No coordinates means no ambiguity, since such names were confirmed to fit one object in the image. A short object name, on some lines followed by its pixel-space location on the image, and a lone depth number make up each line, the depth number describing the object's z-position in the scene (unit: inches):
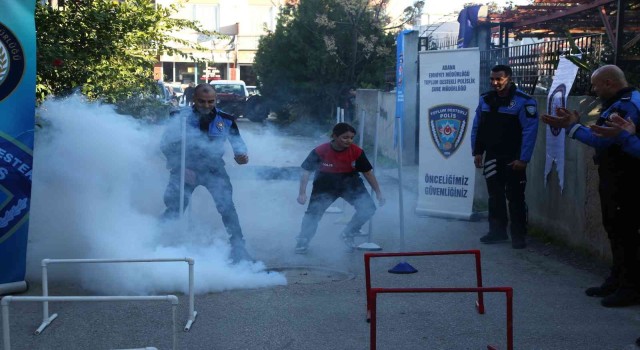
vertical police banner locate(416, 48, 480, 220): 394.6
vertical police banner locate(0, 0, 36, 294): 240.5
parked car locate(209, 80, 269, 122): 1045.8
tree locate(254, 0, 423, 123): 1004.6
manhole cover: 275.4
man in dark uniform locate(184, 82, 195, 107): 1011.3
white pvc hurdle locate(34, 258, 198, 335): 208.6
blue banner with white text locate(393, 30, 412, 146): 620.4
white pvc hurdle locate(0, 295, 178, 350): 156.2
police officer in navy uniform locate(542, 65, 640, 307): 231.8
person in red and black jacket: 323.6
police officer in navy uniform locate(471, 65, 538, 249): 324.5
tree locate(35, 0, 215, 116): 349.7
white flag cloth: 315.0
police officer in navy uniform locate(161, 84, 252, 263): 289.6
